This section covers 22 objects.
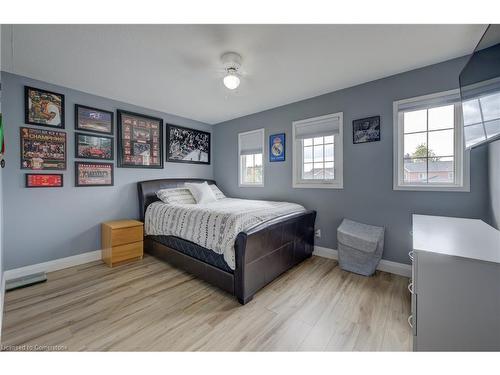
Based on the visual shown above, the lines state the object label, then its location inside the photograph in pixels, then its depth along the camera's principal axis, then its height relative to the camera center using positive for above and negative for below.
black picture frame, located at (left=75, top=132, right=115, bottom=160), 2.73 +0.61
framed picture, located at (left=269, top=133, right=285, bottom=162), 3.46 +0.69
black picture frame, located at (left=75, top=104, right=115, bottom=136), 2.74 +0.97
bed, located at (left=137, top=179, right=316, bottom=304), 1.87 -0.81
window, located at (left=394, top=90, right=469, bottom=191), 2.14 +0.48
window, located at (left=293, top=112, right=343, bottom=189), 2.92 +0.53
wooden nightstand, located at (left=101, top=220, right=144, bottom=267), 2.67 -0.77
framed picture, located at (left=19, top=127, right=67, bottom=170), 2.38 +0.48
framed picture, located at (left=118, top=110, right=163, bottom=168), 3.17 +0.79
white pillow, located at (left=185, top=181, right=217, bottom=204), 3.34 -0.11
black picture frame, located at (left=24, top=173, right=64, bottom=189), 2.39 +0.11
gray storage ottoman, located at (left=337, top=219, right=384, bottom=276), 2.38 -0.77
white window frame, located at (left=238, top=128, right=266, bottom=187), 3.71 +0.46
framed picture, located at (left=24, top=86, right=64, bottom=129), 2.40 +1.01
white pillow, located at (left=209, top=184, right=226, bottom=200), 3.85 -0.14
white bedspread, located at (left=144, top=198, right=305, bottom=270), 1.99 -0.39
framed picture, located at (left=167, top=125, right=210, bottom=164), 3.80 +0.85
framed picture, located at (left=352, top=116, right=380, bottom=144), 2.57 +0.74
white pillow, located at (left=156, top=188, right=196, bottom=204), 3.20 -0.16
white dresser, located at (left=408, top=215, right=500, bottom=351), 0.98 -0.59
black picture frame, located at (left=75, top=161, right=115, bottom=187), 2.74 +0.22
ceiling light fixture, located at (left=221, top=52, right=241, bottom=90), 1.98 +1.27
